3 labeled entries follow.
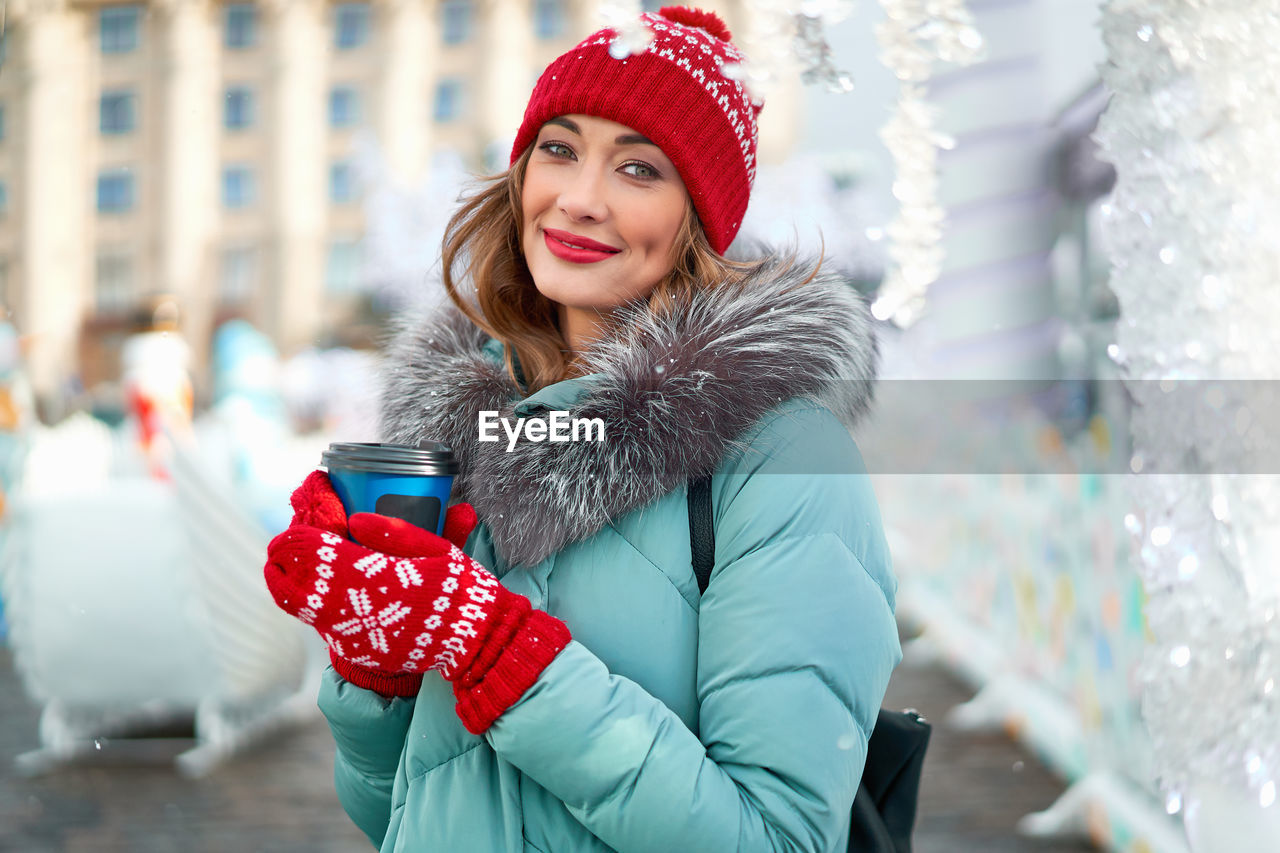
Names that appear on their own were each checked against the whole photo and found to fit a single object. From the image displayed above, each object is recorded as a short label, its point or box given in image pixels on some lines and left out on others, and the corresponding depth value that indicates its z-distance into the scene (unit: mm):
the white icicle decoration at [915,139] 1081
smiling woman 867
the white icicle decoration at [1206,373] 1413
